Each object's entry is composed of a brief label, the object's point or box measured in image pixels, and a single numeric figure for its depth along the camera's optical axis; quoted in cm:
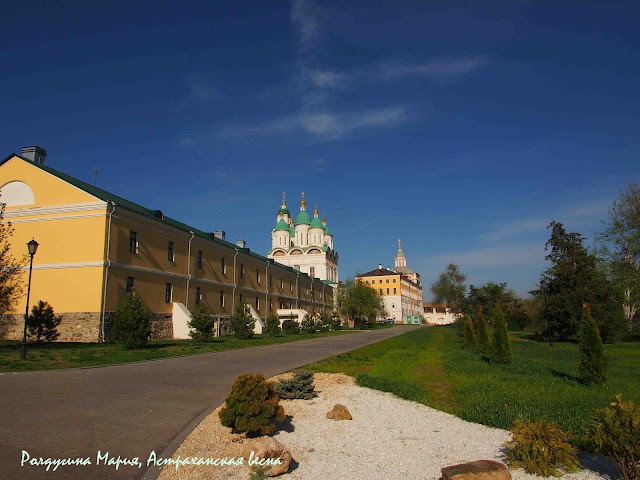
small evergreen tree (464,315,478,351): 2347
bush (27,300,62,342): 2236
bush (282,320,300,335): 3950
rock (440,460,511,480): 470
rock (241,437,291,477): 529
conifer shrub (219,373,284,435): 652
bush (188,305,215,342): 2503
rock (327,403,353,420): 793
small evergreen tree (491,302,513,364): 1579
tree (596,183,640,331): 3706
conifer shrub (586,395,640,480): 479
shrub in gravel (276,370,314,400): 931
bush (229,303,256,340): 2928
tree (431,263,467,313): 10025
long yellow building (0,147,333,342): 2427
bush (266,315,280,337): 3385
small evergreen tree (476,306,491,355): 2033
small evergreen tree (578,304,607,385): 1139
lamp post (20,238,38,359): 1697
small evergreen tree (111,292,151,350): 1942
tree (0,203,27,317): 2162
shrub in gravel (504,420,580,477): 550
